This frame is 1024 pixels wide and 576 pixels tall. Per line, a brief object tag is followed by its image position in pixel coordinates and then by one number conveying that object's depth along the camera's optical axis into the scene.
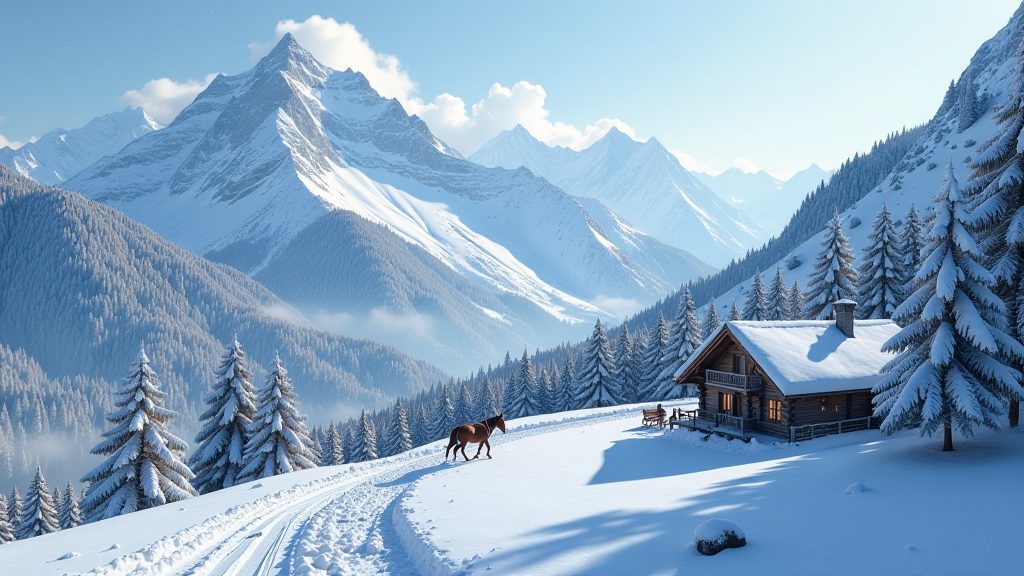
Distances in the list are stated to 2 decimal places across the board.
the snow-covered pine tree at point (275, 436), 34.84
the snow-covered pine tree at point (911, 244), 43.69
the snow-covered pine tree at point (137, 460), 29.00
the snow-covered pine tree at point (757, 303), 57.59
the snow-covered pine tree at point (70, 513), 49.53
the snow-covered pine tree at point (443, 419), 74.50
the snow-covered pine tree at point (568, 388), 62.34
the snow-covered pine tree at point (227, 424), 35.44
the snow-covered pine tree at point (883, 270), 42.44
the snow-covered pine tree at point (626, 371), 63.86
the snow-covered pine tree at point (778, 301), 56.38
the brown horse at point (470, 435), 24.75
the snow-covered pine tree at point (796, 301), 56.86
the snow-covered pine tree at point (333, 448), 66.06
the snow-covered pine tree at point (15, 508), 59.69
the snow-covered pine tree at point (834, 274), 44.86
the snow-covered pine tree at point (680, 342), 54.50
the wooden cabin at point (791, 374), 27.88
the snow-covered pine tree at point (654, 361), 59.62
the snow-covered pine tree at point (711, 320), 57.91
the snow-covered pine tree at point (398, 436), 69.56
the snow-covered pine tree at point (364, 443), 62.82
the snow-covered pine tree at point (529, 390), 65.75
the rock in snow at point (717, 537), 9.52
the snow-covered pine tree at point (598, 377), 57.16
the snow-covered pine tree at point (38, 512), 45.78
